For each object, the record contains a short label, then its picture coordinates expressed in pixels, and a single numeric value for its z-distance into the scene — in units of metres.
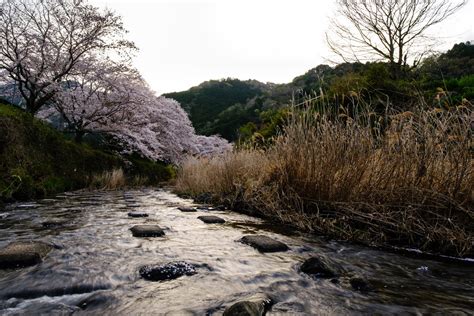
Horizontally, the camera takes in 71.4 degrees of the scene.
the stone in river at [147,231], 3.14
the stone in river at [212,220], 4.10
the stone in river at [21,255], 2.07
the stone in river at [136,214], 4.49
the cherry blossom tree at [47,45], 10.71
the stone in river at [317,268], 2.10
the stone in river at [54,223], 3.58
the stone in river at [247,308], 1.36
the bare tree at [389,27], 15.69
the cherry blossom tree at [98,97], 12.52
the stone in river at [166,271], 1.98
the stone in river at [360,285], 1.88
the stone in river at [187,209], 5.22
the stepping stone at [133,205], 5.84
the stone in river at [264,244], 2.70
